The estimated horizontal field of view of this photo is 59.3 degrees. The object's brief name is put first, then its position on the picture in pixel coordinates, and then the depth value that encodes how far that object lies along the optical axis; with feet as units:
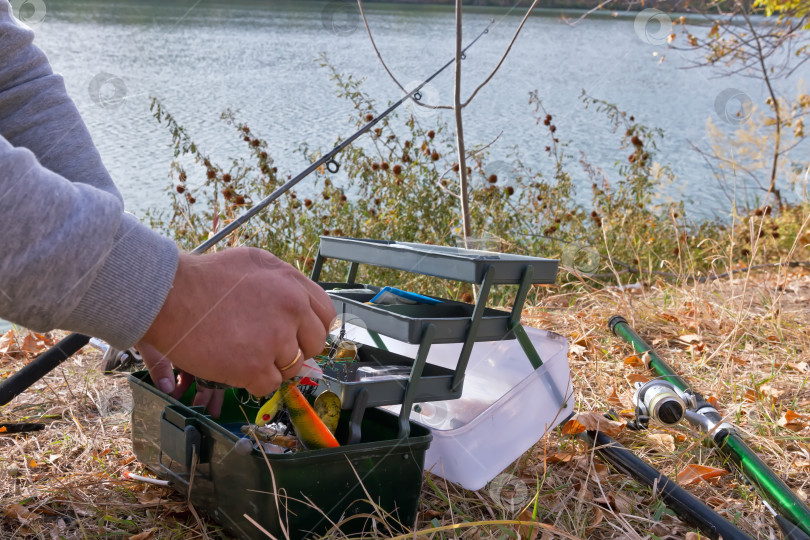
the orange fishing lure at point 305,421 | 3.03
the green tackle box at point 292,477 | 3.00
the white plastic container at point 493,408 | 3.71
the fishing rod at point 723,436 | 3.86
